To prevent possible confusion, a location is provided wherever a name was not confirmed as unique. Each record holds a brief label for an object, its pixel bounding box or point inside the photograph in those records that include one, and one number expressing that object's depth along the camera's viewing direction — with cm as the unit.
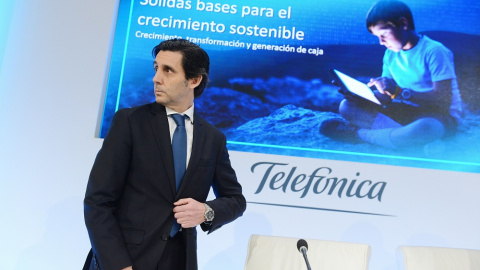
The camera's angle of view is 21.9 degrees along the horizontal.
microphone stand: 421
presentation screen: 563
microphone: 422
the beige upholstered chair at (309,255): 464
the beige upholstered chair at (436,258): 463
